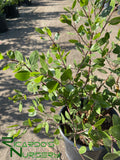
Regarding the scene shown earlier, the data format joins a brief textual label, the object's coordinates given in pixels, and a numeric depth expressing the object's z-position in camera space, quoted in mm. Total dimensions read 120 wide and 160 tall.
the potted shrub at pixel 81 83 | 573
